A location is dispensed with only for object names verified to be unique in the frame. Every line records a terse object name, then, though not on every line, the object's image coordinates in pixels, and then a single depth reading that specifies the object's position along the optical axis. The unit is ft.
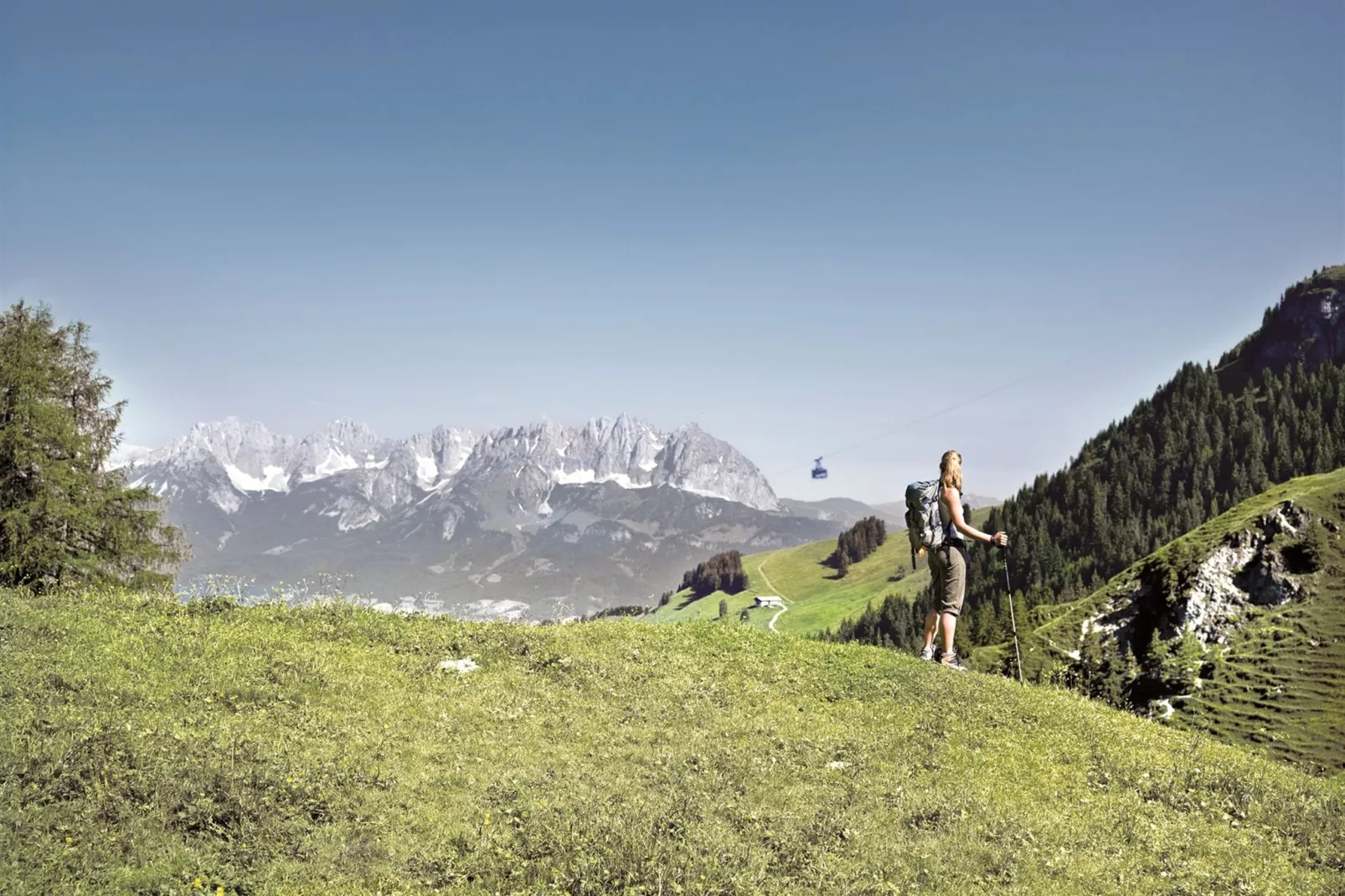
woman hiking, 63.98
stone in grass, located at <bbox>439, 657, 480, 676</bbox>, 56.09
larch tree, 86.43
